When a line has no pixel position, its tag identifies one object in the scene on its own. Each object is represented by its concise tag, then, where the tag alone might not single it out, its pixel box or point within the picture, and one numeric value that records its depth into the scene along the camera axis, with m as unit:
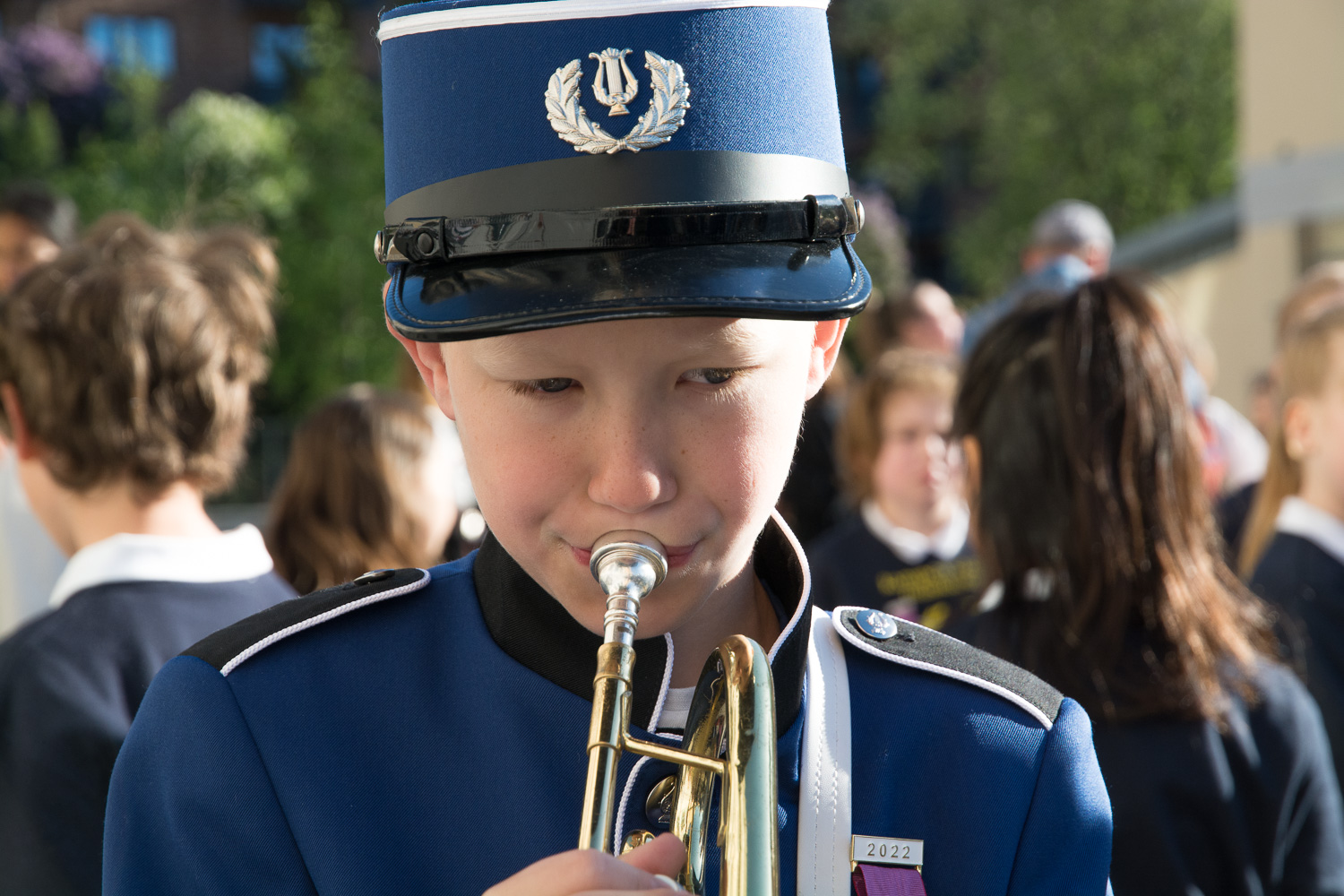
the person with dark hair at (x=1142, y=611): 2.57
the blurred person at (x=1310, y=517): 3.12
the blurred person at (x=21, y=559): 3.87
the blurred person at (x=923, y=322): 7.23
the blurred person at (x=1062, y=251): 6.84
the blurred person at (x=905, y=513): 4.98
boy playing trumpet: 1.33
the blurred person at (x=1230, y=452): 5.85
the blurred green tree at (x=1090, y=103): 23.98
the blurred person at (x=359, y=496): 3.86
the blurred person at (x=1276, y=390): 3.91
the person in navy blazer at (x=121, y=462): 2.39
